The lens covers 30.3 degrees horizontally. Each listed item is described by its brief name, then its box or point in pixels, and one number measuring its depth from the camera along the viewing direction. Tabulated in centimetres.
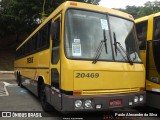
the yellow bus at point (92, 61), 692
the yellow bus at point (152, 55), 866
